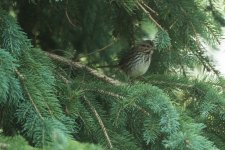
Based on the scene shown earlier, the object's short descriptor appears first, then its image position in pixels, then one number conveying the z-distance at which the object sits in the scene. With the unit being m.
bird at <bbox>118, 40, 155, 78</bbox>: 7.03
